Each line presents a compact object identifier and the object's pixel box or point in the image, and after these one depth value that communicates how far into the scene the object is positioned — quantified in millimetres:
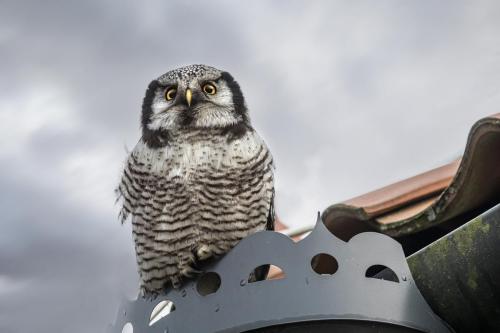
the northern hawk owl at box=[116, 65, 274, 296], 2433
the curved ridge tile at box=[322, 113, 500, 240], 2335
